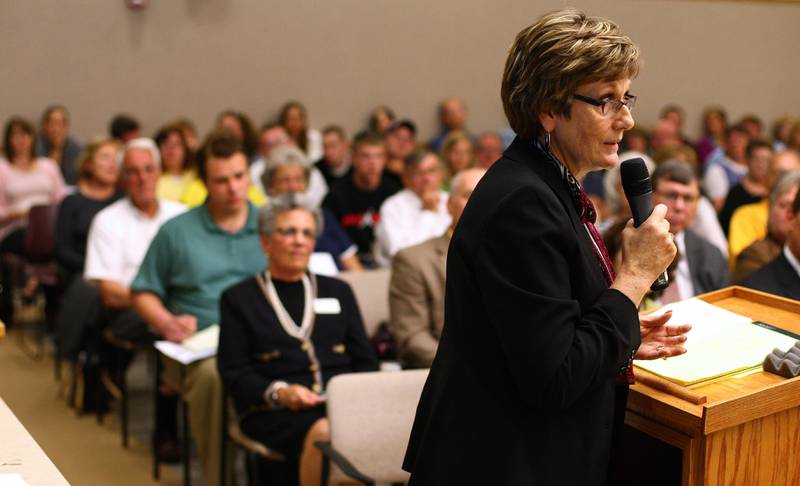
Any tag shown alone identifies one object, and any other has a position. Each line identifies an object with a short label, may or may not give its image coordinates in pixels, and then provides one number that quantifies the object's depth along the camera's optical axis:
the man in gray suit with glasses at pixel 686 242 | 7.89
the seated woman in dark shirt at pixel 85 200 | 10.79
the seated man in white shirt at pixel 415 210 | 10.76
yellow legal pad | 3.30
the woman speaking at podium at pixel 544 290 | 2.82
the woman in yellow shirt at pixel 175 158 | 13.34
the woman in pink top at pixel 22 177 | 14.25
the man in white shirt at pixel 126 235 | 9.13
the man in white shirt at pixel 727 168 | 16.69
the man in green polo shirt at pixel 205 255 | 8.03
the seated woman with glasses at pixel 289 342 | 6.41
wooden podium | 3.04
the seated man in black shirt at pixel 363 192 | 12.55
